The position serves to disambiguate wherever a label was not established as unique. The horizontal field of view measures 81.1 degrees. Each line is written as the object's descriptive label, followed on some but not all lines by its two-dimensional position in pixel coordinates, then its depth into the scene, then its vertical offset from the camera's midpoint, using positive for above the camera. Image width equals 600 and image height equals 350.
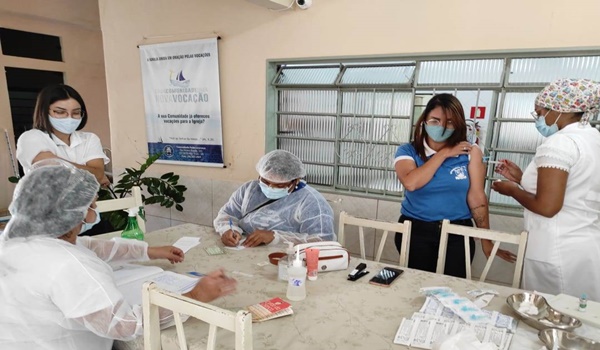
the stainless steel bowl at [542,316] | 1.04 -0.60
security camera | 2.66 +0.84
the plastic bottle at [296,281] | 1.21 -0.57
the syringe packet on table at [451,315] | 1.07 -0.62
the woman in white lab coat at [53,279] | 0.92 -0.44
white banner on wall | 3.22 +0.12
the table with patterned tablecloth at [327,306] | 1.01 -0.64
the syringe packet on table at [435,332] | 0.99 -0.62
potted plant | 3.16 -0.69
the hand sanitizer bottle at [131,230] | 1.69 -0.56
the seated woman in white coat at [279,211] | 1.83 -0.52
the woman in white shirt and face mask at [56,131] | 1.96 -0.11
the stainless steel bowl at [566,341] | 0.93 -0.59
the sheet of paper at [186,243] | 1.77 -0.66
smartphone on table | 1.37 -0.64
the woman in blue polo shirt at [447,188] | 1.76 -0.35
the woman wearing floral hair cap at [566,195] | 1.46 -0.32
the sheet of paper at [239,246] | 1.77 -0.66
